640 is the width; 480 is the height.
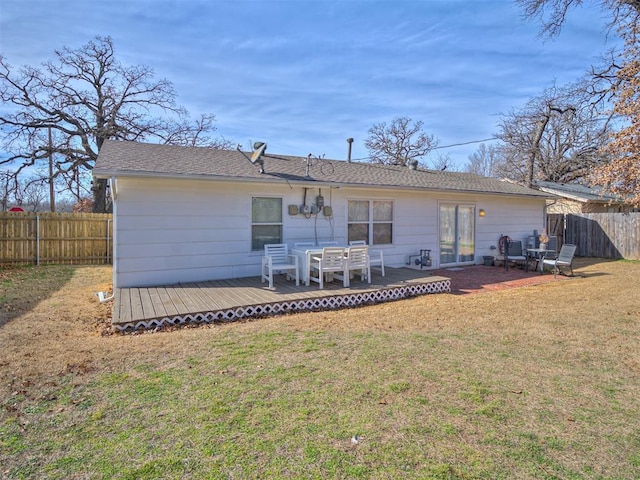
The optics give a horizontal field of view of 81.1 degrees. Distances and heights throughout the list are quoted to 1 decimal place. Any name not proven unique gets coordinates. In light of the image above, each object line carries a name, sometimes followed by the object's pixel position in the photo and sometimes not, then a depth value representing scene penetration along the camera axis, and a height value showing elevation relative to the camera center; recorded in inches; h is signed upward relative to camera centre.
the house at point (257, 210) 288.5 +23.7
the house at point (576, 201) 698.3 +66.2
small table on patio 443.1 -23.8
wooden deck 217.8 -43.8
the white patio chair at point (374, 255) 336.3 -20.8
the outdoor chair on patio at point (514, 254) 453.7 -24.4
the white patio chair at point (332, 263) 292.4 -22.4
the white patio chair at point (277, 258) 313.1 -19.9
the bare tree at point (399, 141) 1187.9 +299.1
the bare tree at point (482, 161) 1595.5 +325.9
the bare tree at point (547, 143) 935.0 +253.5
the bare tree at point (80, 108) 725.3 +266.2
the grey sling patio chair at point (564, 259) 409.7 -26.4
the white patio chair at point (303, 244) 344.8 -8.6
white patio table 297.6 -20.2
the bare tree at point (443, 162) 1356.9 +269.7
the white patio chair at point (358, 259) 305.3 -19.8
